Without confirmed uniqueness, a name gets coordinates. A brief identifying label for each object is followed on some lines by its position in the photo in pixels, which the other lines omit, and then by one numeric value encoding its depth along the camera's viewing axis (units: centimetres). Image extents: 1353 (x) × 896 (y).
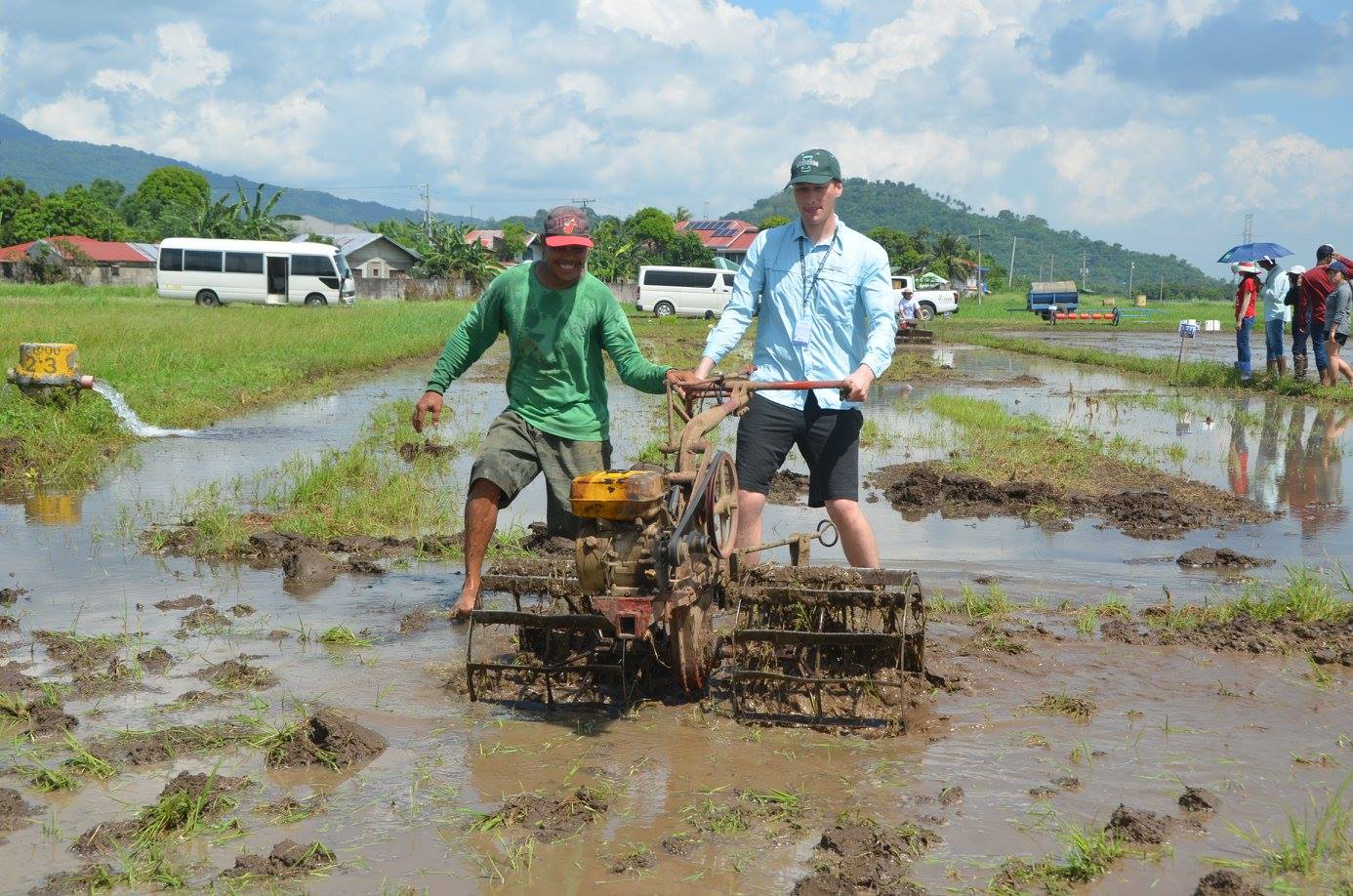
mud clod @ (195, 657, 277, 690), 486
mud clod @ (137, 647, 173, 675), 503
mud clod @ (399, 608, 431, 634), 572
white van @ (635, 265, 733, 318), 4462
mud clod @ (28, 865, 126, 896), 317
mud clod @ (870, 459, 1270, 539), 838
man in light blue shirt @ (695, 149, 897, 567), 514
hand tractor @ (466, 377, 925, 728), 423
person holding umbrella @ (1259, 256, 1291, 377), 1738
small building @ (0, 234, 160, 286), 5969
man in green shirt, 546
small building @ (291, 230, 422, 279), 7388
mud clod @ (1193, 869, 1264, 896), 312
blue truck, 5239
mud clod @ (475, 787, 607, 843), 361
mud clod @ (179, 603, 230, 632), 566
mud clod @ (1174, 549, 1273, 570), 707
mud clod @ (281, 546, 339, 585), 659
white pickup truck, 4908
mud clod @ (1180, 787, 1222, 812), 372
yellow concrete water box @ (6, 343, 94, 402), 1133
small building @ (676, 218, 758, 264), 9869
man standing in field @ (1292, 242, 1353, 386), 1653
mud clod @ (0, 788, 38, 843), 352
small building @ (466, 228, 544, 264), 8280
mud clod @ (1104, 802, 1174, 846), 349
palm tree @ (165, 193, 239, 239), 5976
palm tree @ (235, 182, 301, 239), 6128
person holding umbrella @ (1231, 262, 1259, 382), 1850
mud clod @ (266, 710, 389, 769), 407
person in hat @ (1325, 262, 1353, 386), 1625
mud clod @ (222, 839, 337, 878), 327
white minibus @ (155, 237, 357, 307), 4169
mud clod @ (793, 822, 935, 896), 323
